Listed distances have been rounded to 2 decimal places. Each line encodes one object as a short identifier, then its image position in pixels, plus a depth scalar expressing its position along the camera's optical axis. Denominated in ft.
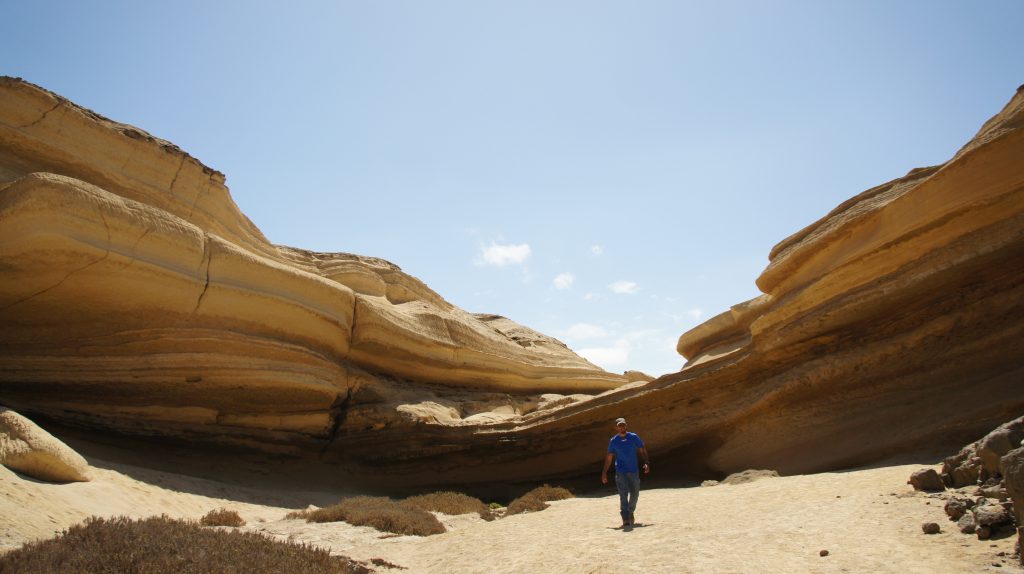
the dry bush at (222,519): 30.38
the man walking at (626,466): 25.54
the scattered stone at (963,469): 20.83
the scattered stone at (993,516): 16.14
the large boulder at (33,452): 27.30
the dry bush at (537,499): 35.99
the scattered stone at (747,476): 35.24
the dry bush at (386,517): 30.30
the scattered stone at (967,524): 16.83
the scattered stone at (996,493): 17.18
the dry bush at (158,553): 16.80
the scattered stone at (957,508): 17.97
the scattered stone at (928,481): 21.66
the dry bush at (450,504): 38.99
